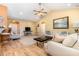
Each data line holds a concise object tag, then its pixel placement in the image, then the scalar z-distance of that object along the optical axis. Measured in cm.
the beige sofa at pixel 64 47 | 94
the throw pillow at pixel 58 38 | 124
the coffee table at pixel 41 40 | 121
